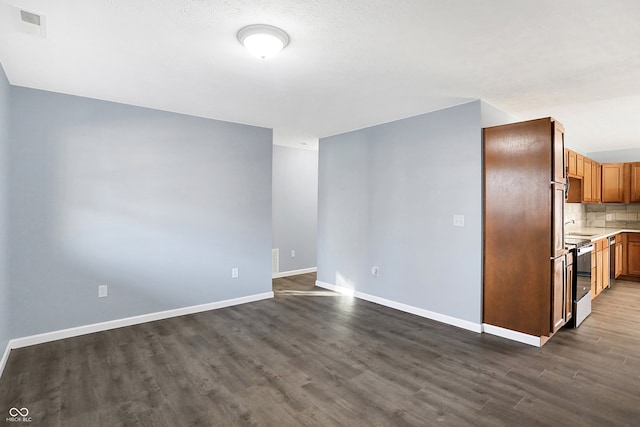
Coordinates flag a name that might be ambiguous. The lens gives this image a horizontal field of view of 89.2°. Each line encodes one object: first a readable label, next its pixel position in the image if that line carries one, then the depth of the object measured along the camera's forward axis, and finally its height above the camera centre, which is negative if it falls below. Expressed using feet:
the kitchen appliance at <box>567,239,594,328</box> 11.85 -2.38
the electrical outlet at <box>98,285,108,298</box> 11.51 -2.83
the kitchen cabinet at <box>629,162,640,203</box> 19.34 +2.14
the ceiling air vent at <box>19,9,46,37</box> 6.54 +3.94
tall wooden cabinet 10.14 -0.38
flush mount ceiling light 6.86 +3.80
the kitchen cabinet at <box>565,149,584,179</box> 15.34 +2.65
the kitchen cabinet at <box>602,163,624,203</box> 19.80 +2.20
